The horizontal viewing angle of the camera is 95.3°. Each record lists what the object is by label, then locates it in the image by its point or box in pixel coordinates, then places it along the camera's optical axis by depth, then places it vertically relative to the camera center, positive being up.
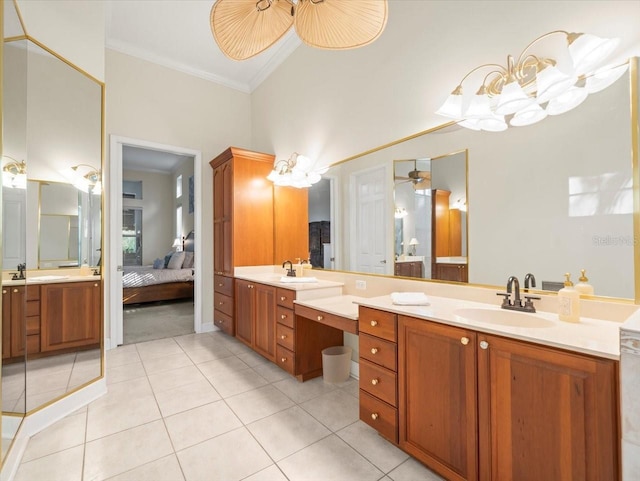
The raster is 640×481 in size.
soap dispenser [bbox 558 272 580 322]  1.33 -0.28
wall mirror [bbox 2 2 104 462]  1.67 +0.18
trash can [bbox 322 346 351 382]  2.56 -1.07
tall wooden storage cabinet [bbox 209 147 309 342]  3.57 +0.31
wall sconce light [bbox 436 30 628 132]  1.34 +0.79
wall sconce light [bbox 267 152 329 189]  3.24 +0.82
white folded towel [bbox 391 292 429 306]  1.73 -0.34
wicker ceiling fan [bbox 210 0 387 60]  1.29 +1.04
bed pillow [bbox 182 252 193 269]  6.47 -0.37
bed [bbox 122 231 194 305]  5.42 -0.77
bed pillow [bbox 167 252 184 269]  6.43 -0.37
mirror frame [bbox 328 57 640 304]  1.27 +0.37
